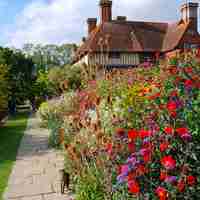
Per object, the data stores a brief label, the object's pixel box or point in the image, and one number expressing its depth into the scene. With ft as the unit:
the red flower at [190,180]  7.57
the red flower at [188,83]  10.87
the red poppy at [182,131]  8.25
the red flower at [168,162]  7.58
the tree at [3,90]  48.47
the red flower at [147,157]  8.12
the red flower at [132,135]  9.18
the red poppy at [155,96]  11.30
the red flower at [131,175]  8.04
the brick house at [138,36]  88.74
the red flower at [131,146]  9.25
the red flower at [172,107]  9.16
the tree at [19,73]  82.99
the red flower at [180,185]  7.49
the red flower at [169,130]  8.47
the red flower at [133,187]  7.67
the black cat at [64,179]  15.09
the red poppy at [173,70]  13.54
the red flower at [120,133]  10.28
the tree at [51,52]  219.61
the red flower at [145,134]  8.82
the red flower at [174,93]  10.58
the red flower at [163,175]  7.75
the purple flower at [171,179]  7.53
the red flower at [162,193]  7.42
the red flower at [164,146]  8.22
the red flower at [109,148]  10.16
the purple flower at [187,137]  8.17
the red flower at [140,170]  8.06
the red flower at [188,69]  12.82
